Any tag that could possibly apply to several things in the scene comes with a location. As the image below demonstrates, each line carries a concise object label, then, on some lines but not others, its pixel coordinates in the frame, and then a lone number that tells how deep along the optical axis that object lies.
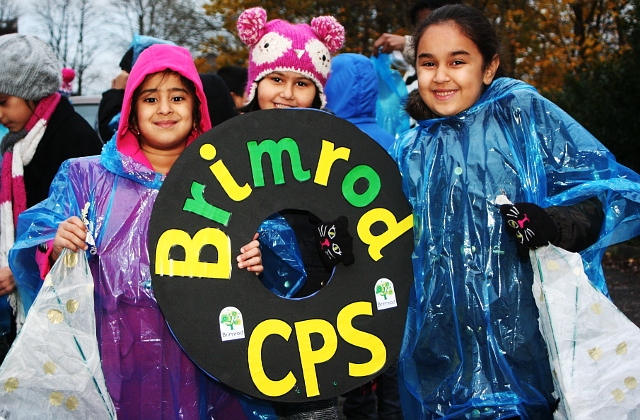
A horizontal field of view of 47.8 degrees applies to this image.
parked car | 7.91
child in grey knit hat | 3.12
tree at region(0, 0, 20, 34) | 24.78
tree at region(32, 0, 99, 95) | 26.64
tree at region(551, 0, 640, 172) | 8.76
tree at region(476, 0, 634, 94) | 14.47
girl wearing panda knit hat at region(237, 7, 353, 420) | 2.68
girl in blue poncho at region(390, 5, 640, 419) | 2.15
